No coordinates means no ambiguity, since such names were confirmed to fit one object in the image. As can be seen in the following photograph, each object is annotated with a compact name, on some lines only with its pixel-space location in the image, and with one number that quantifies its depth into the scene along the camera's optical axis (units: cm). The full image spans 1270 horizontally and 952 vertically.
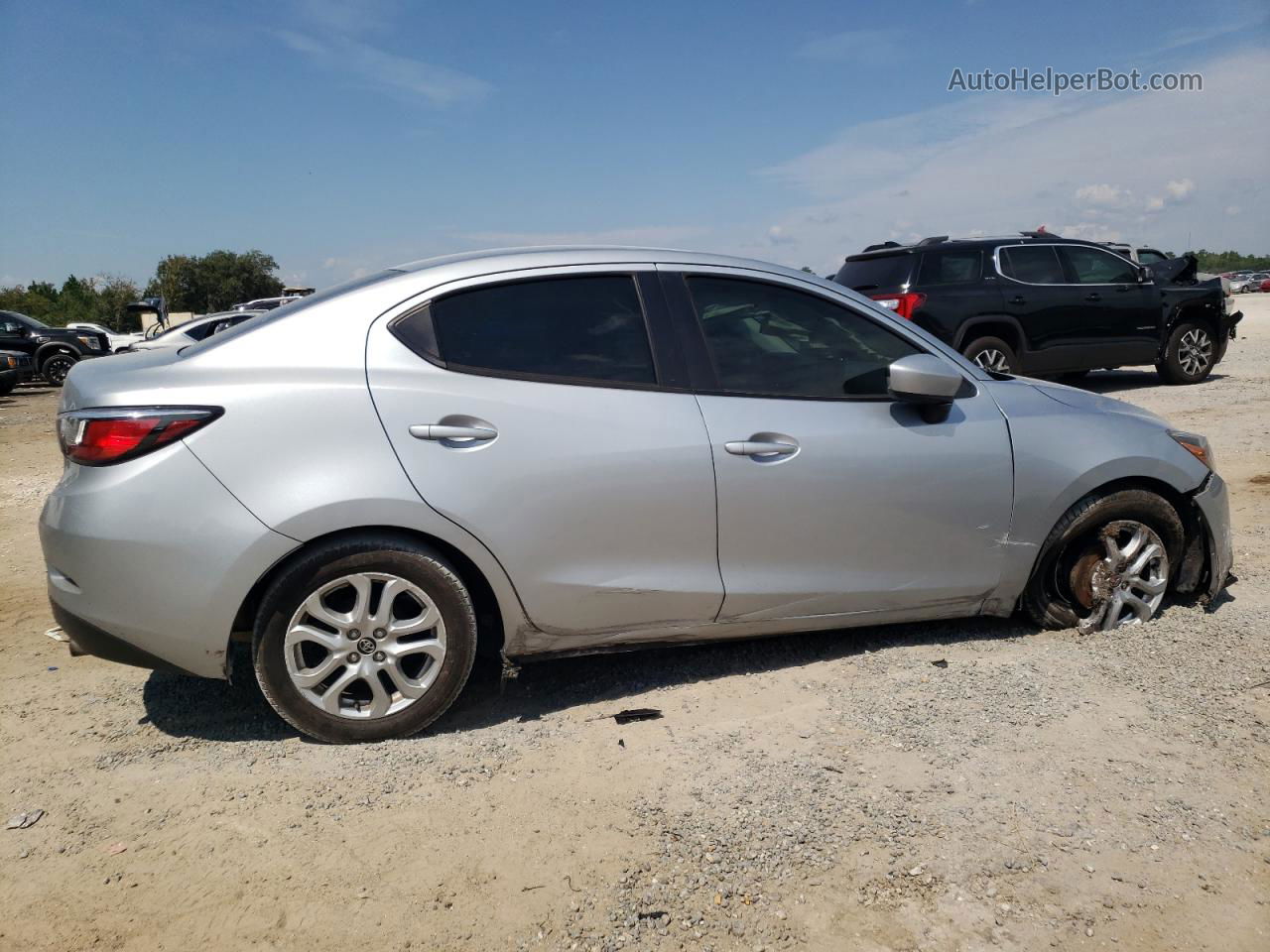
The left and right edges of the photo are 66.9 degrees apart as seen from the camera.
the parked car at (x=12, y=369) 1809
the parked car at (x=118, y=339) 2523
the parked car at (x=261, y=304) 2120
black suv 1102
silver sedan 312
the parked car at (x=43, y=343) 2125
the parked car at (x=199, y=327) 1395
